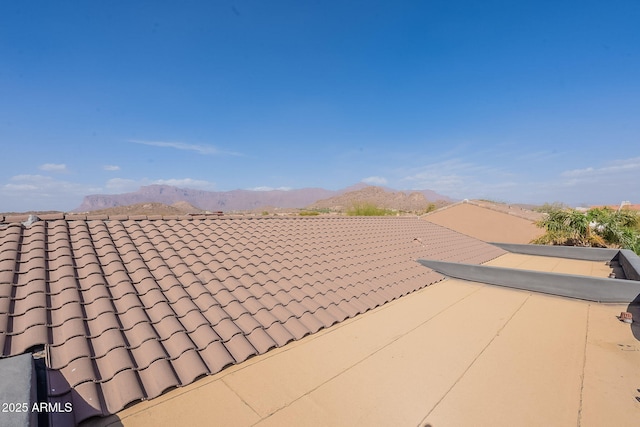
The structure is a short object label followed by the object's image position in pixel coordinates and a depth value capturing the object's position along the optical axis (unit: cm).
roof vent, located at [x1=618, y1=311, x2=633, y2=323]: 479
